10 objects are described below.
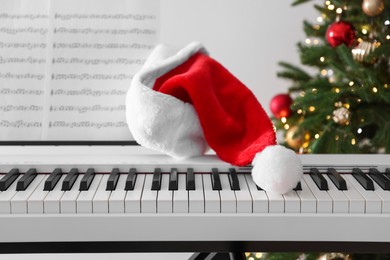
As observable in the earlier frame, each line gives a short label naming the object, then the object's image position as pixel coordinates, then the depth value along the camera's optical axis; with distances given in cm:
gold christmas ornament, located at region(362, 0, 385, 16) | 195
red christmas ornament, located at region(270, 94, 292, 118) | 233
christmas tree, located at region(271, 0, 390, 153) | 198
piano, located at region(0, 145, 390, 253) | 121
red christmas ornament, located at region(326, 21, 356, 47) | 202
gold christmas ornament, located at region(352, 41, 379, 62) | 199
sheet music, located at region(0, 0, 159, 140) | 155
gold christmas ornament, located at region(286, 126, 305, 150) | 224
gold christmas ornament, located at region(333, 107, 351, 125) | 200
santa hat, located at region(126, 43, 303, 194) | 143
